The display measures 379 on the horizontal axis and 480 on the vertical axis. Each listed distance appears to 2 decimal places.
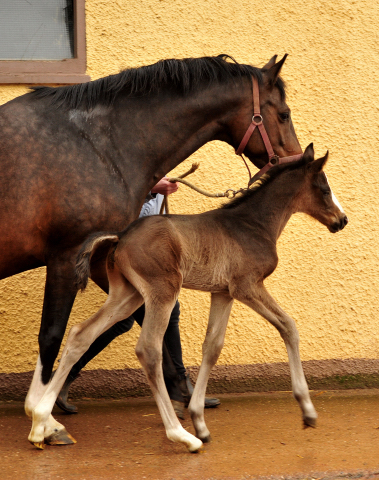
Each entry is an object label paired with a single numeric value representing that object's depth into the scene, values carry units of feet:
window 31.96
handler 28.20
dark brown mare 23.43
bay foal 22.11
